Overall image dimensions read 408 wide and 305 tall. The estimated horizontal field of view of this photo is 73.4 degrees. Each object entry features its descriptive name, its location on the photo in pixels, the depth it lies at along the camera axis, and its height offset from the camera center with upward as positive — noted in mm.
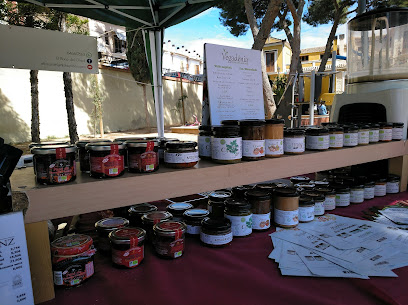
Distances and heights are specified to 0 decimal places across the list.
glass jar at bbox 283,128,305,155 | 1208 -94
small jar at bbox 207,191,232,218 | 1217 -361
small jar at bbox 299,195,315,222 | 1281 -418
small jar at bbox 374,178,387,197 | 1712 -446
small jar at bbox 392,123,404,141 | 1718 -95
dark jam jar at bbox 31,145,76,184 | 748 -95
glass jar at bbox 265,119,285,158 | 1110 -69
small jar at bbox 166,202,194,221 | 1232 -397
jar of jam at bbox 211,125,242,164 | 991 -80
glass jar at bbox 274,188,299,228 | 1201 -386
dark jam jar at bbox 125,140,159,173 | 882 -98
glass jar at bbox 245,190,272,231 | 1169 -379
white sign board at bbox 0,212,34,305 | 614 -300
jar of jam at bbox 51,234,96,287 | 810 -398
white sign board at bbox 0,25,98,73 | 3049 +934
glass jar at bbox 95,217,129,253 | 998 -374
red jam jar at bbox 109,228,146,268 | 893 -401
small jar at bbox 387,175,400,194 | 1753 -436
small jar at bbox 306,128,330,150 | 1304 -93
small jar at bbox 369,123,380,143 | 1586 -96
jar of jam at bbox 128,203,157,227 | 1176 -379
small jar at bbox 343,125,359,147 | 1438 -97
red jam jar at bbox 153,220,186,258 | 959 -408
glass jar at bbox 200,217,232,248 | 1054 -427
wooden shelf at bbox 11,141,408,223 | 736 -192
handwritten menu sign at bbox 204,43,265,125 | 1298 +194
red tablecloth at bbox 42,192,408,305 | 788 -502
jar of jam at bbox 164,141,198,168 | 956 -107
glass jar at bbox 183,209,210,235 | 1154 -416
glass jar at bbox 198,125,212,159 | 1145 -79
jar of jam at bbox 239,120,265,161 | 1050 -68
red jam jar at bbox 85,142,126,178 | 810 -97
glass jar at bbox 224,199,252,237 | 1112 -387
